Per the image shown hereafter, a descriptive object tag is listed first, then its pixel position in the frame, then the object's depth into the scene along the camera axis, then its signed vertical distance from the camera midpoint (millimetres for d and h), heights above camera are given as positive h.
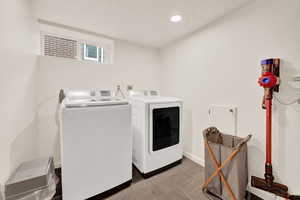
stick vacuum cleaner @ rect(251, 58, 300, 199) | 1242 -100
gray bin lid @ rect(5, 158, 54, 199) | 1031 -721
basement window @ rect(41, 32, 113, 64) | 2076 +934
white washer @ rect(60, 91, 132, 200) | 1303 -558
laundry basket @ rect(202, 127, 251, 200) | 1351 -825
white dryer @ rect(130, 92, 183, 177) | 1852 -571
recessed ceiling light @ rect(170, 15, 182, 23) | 1809 +1217
